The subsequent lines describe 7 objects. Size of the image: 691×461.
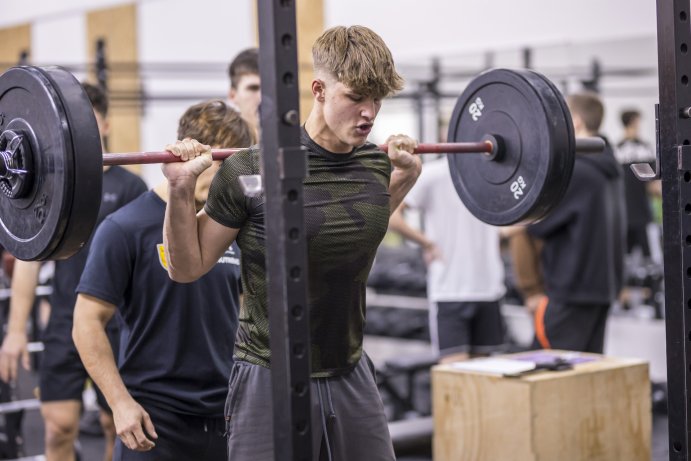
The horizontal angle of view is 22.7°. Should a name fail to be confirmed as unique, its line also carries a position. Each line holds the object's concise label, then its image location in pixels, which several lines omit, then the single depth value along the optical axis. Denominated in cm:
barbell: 310
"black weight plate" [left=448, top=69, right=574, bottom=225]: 410
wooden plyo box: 535
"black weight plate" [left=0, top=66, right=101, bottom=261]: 308
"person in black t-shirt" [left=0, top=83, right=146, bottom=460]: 555
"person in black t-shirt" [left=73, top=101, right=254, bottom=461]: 410
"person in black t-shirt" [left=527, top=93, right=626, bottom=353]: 668
